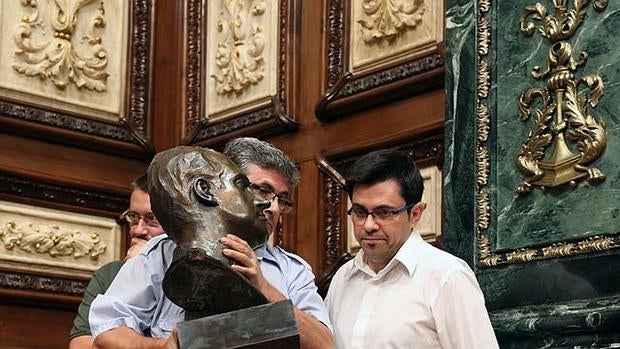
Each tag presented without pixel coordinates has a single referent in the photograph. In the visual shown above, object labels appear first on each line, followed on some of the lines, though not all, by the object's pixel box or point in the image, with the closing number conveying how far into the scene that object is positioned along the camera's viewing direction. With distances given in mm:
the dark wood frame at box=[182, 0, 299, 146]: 4777
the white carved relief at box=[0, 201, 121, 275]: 4785
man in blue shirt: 2252
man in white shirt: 2793
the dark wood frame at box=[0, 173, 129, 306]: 4742
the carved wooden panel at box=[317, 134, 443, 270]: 4453
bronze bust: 2221
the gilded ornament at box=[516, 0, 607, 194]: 3256
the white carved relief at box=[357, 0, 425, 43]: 4301
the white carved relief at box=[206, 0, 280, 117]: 4906
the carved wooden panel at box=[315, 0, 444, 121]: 4230
